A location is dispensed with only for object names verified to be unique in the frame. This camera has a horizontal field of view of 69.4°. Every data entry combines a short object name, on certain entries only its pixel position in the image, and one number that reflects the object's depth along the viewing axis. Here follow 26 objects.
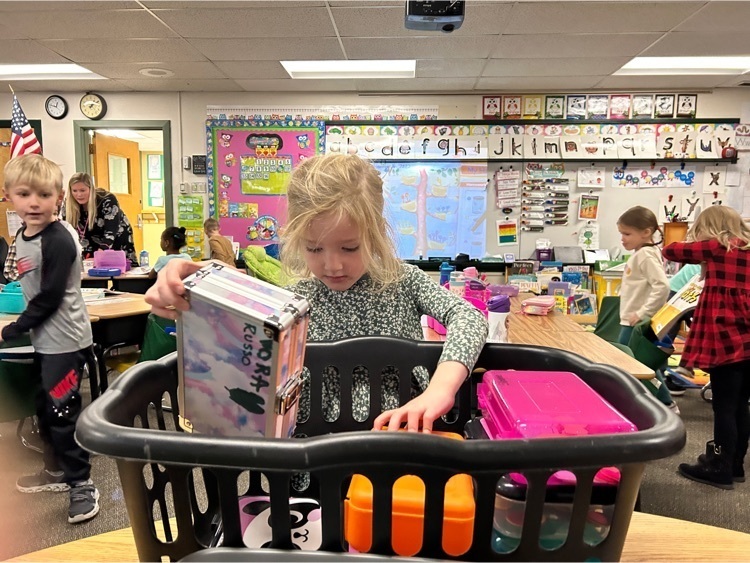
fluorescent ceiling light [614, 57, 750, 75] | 4.36
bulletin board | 5.34
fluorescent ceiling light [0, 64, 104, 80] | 4.63
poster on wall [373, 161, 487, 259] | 5.26
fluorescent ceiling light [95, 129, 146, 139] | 7.38
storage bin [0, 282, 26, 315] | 2.55
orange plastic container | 0.42
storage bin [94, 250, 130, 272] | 4.19
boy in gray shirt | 1.94
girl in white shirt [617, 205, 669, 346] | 3.21
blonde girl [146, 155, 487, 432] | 0.66
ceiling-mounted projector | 2.52
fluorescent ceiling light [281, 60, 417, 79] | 4.48
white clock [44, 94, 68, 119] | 5.41
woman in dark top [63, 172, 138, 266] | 4.12
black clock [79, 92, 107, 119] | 5.38
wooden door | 5.84
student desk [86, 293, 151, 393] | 2.69
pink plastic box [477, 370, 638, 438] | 0.53
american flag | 3.17
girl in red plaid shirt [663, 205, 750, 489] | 2.36
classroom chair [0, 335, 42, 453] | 2.18
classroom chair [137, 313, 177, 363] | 2.35
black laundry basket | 0.37
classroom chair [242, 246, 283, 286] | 3.72
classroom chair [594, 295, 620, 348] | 3.41
